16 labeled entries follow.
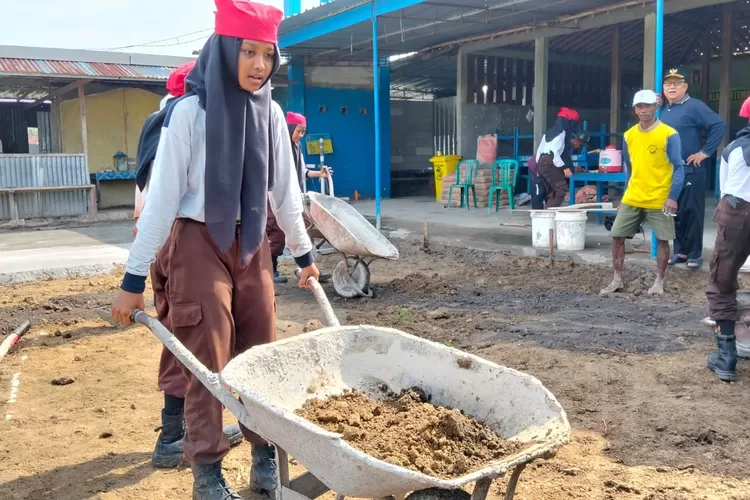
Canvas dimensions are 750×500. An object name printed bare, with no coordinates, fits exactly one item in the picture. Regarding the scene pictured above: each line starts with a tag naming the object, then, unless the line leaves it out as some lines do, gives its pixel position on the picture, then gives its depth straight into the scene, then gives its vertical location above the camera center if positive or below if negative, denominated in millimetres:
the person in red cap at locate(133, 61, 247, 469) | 3066 -964
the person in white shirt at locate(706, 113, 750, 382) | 3906 -528
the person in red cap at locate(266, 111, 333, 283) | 6184 -70
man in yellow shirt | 5762 -201
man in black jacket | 6527 +26
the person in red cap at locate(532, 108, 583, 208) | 9617 +9
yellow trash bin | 14094 -91
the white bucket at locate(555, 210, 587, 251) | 7496 -761
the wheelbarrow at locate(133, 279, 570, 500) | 1843 -771
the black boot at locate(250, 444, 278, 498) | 2846 -1243
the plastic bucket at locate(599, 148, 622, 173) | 9594 -47
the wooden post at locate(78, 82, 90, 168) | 12742 +920
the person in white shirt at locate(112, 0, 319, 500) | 2467 -152
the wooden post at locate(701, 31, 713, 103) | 14680 +1881
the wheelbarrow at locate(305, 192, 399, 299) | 6199 -696
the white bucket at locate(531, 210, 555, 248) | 7758 -739
